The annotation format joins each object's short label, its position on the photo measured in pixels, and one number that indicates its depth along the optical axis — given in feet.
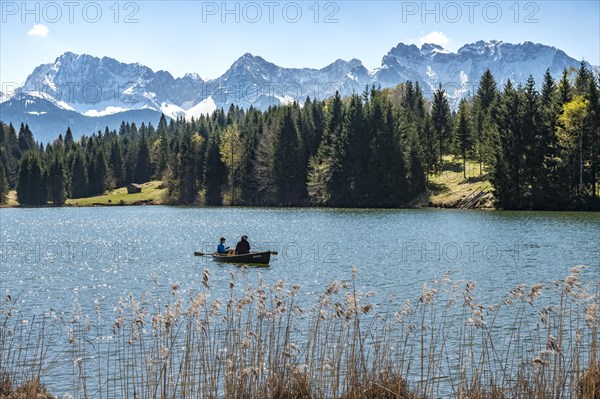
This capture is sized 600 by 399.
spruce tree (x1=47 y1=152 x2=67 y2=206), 626.64
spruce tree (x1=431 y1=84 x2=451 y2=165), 479.74
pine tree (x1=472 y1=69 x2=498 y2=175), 351.11
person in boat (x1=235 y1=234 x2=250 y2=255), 152.05
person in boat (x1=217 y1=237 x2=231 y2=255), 157.38
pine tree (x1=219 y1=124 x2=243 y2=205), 497.87
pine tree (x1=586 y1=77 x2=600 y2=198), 308.60
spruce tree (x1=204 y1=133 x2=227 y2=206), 510.17
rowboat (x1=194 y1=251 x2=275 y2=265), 147.74
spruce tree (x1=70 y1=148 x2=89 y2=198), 652.48
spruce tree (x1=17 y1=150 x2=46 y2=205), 631.15
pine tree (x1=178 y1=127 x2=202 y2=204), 536.42
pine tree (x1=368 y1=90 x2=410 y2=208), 403.13
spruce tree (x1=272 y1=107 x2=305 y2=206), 459.32
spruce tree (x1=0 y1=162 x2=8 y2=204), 630.33
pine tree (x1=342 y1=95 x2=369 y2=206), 419.54
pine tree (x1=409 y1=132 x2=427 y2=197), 400.88
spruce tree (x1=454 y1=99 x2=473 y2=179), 419.13
